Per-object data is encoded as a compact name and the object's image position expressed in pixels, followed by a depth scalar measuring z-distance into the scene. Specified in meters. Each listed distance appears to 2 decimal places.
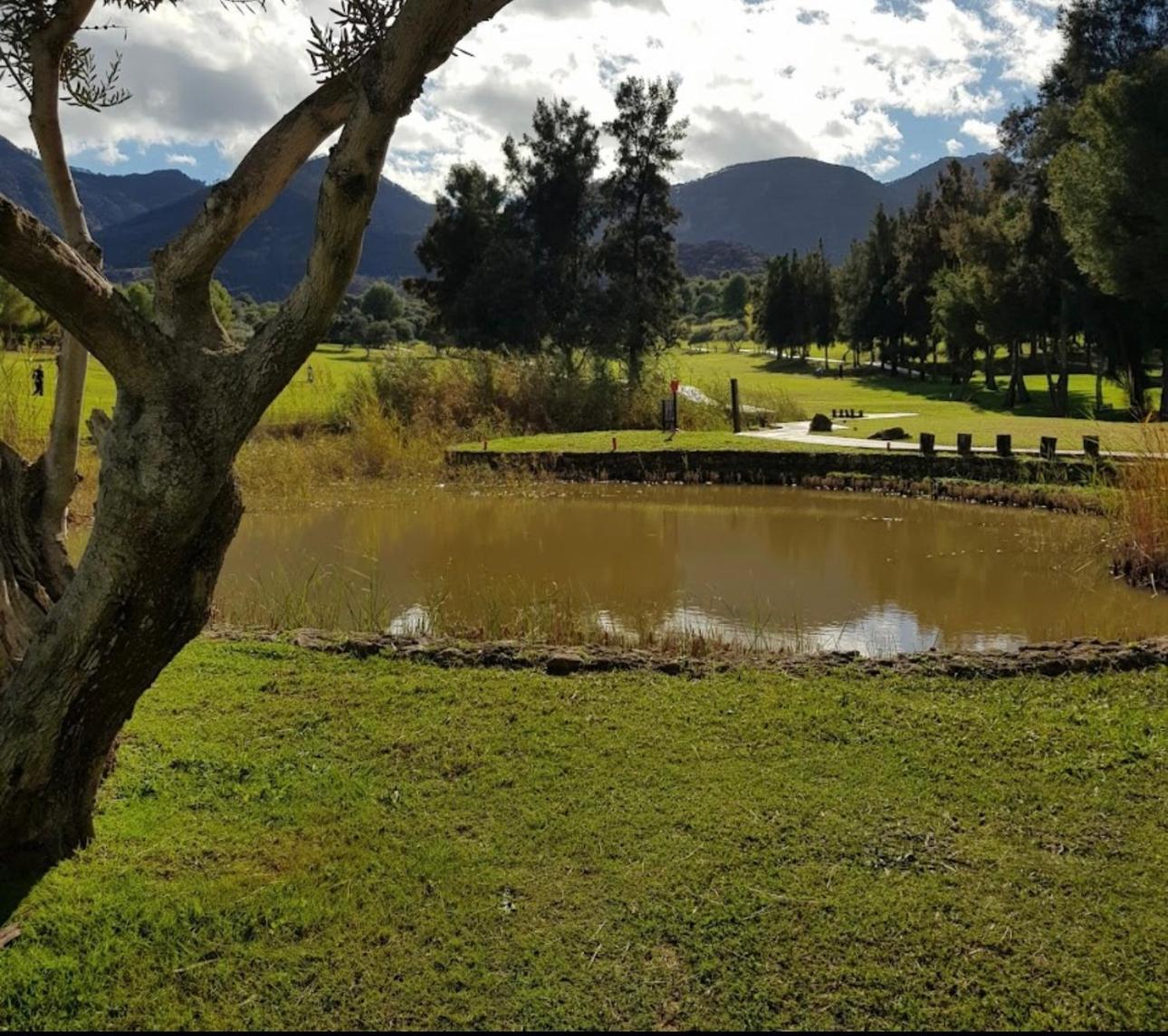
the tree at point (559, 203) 27.14
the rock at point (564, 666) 5.77
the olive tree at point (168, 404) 3.02
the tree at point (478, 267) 26.25
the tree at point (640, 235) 25.80
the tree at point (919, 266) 41.31
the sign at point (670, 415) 21.11
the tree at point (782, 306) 57.72
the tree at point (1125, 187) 21.73
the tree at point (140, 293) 26.95
